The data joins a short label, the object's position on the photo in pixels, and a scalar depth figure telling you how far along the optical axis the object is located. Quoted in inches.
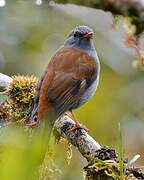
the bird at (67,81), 271.1
